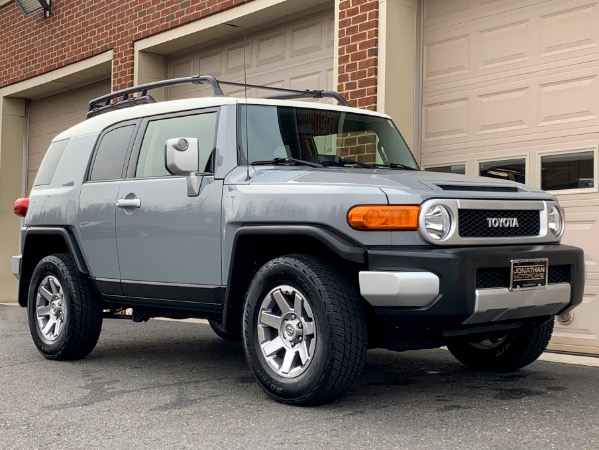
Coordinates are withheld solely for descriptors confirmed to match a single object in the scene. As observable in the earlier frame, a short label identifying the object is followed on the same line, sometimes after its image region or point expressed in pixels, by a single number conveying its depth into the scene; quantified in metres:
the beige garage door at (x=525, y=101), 7.55
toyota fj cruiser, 4.64
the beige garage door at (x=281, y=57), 10.14
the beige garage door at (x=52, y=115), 14.15
